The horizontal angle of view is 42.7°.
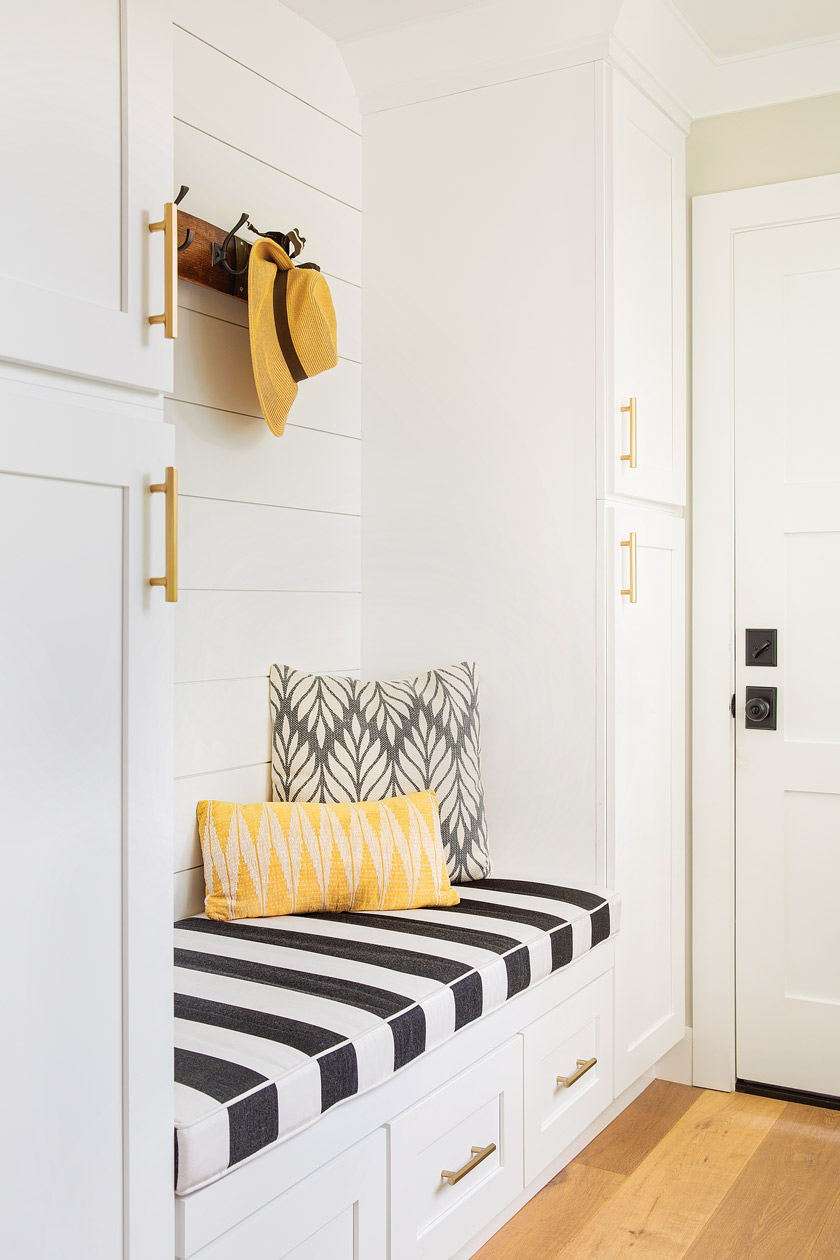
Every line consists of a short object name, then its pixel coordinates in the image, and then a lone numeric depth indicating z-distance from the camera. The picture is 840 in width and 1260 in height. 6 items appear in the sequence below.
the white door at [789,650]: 2.52
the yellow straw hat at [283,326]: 2.05
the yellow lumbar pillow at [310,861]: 1.98
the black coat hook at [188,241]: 1.90
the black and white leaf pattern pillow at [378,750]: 2.21
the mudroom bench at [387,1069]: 1.30
